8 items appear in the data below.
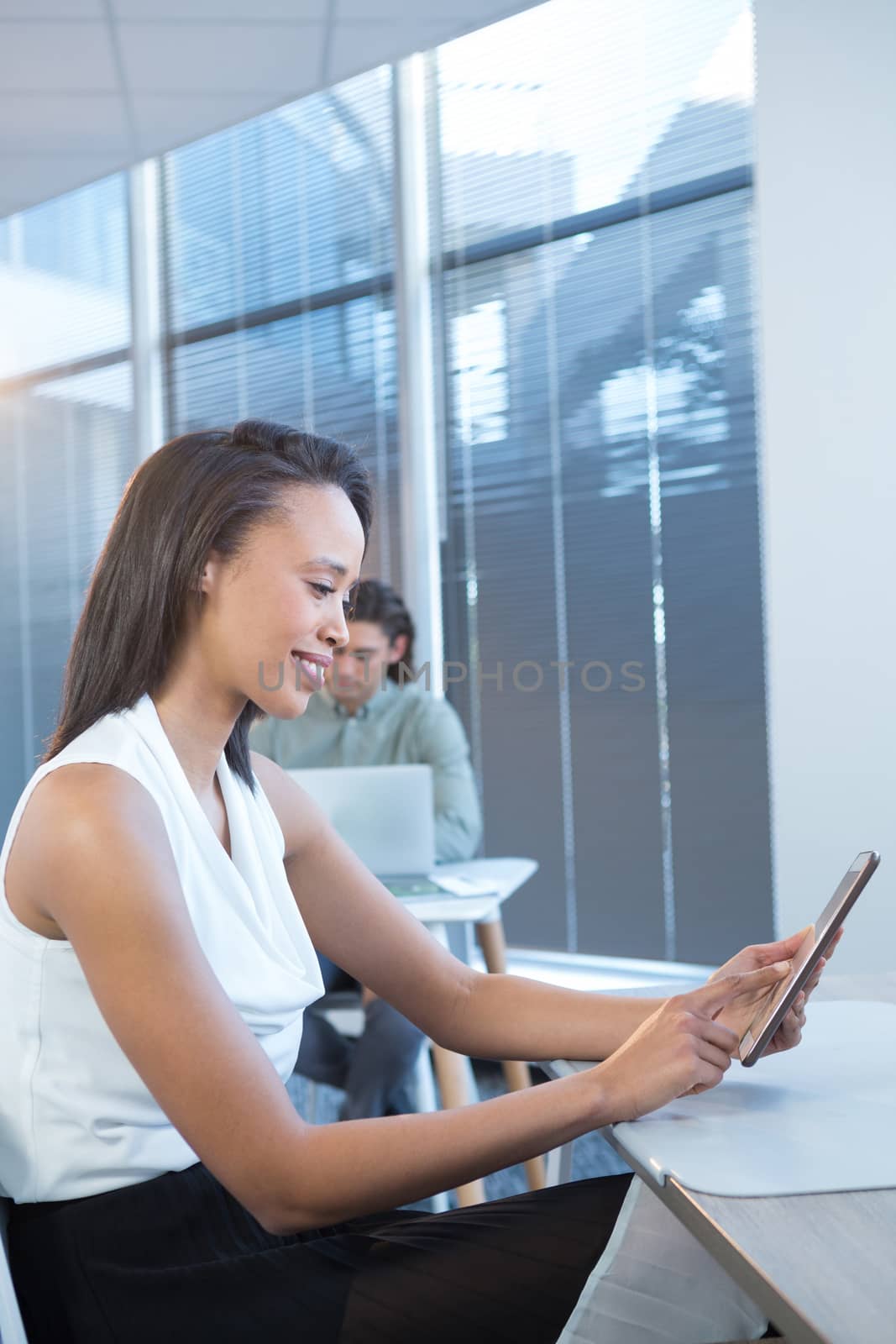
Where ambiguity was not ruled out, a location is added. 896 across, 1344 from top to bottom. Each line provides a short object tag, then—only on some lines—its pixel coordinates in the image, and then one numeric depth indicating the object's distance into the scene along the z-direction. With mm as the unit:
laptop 2146
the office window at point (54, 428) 4570
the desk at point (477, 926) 1886
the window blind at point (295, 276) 3719
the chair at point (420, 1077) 2197
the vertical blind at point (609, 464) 3043
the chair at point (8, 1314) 784
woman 846
